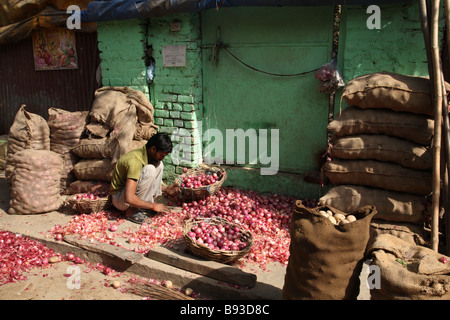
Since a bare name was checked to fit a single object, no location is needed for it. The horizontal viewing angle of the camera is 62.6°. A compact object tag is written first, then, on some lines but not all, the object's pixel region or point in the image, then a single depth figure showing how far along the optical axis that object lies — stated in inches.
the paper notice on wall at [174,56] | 222.2
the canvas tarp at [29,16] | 278.8
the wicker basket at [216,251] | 141.1
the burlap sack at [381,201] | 150.5
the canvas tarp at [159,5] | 172.4
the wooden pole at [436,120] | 139.0
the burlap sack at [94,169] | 217.9
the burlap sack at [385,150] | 149.4
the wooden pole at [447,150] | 141.4
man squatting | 179.5
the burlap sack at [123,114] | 216.2
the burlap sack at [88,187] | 217.8
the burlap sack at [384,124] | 149.6
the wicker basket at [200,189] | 191.8
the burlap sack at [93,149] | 219.5
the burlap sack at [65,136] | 229.9
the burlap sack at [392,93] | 147.9
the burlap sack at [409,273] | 92.7
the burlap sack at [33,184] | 204.1
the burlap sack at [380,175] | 150.3
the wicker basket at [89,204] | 194.5
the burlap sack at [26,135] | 222.2
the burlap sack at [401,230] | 148.9
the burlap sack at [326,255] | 102.7
